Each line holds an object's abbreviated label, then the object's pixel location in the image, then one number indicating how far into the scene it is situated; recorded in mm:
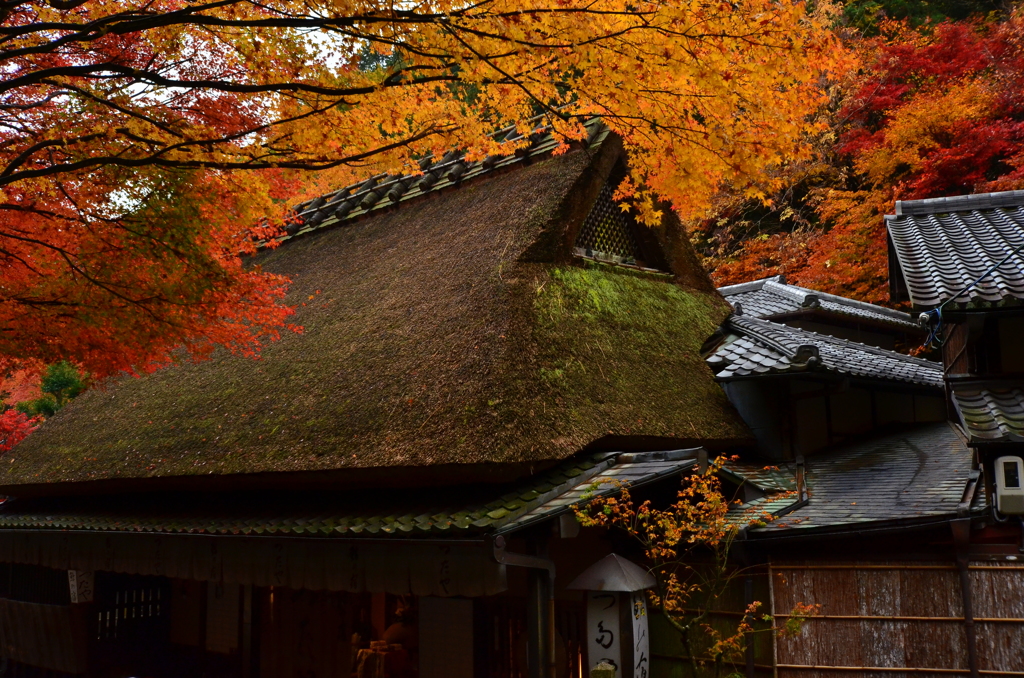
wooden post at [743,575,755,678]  6125
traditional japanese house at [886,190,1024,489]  5488
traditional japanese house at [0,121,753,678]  6066
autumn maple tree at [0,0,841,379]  4191
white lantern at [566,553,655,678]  5980
